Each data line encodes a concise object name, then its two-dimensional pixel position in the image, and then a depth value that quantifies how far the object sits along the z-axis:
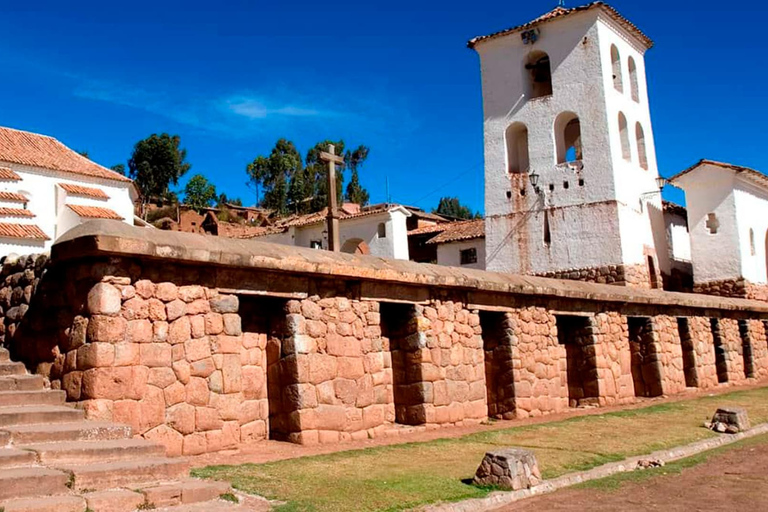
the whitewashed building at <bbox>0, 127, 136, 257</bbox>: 25.42
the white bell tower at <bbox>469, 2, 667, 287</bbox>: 25.64
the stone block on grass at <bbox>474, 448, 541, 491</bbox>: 6.19
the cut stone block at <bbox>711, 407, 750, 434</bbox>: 10.05
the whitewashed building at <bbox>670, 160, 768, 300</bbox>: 25.79
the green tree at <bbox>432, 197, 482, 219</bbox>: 88.50
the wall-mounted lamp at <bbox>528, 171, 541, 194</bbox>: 26.58
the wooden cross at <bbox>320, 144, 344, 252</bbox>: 12.85
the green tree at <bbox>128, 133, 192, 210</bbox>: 65.75
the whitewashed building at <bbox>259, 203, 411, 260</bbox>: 38.91
